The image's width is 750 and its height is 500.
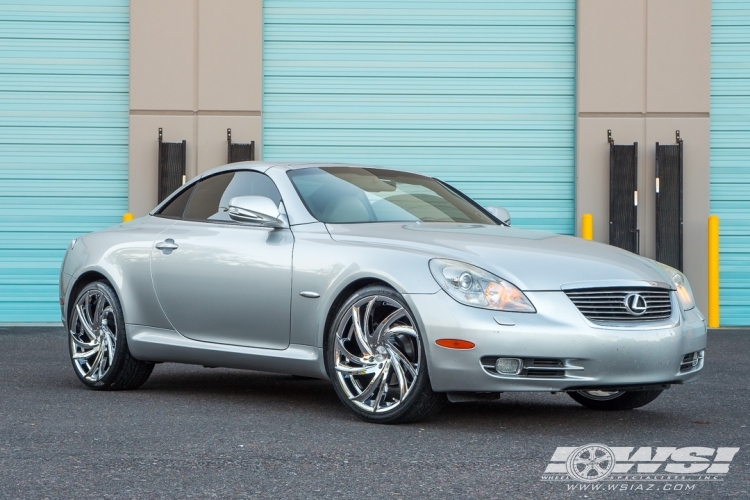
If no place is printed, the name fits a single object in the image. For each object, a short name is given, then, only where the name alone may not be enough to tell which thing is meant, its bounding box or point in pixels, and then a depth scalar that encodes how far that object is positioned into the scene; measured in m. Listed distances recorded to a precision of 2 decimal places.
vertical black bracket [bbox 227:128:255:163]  13.70
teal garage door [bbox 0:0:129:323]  13.88
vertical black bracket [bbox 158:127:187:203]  13.68
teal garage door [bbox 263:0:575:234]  14.06
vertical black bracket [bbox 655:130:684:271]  13.77
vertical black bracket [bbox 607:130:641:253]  13.78
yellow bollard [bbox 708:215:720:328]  13.45
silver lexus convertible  5.35
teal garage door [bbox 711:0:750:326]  13.99
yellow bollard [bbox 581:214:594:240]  13.66
